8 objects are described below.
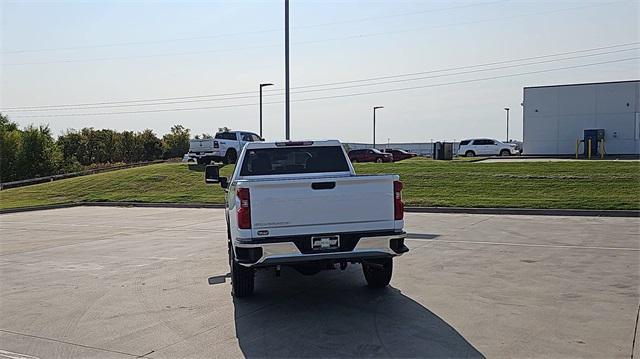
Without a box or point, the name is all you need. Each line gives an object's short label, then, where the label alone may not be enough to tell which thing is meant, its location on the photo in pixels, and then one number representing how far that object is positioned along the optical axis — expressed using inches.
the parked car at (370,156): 1620.3
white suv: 1764.3
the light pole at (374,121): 2770.4
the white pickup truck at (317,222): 275.1
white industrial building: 1610.5
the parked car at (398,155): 1843.0
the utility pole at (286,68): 940.6
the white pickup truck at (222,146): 1354.6
